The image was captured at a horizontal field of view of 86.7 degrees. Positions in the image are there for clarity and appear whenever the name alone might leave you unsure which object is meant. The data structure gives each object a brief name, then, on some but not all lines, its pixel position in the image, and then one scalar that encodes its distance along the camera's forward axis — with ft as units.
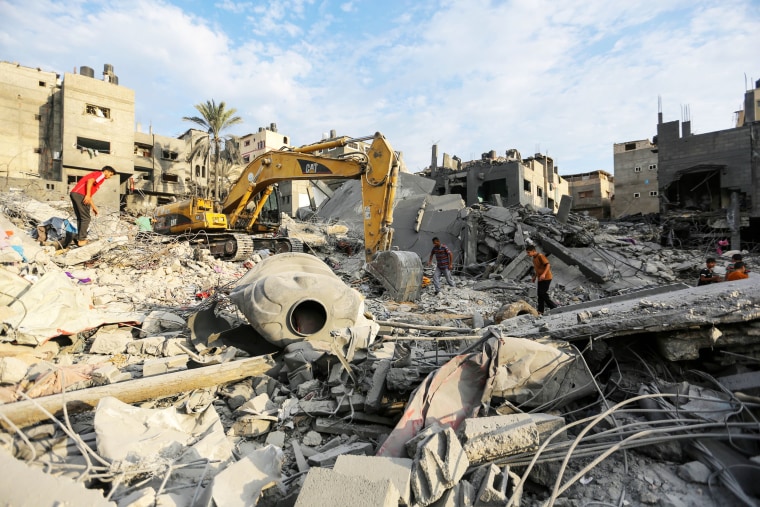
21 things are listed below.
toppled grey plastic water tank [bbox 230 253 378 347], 15.10
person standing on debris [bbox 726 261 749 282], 20.53
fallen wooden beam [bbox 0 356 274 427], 9.52
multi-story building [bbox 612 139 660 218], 106.11
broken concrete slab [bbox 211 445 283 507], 6.79
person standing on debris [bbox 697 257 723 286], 23.34
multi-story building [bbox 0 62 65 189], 78.38
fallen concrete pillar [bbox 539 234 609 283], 34.65
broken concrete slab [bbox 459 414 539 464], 7.49
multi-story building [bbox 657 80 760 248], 60.18
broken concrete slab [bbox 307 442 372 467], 8.69
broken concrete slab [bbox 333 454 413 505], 6.73
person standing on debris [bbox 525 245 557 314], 25.53
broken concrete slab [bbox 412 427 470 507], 6.83
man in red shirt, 28.68
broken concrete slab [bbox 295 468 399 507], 6.15
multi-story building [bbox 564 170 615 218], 127.75
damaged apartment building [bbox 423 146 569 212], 89.92
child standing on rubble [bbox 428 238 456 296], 33.09
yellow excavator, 29.66
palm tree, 91.25
